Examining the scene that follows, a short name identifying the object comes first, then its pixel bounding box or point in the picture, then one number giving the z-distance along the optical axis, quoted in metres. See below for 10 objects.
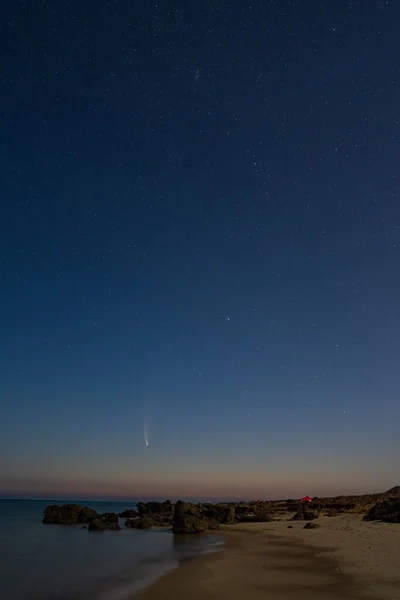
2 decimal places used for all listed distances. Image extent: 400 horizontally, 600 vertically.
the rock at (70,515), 68.81
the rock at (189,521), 49.16
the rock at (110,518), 62.46
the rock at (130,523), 59.58
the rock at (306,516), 56.48
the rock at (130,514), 80.78
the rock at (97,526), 53.47
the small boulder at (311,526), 44.68
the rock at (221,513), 60.28
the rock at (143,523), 57.02
